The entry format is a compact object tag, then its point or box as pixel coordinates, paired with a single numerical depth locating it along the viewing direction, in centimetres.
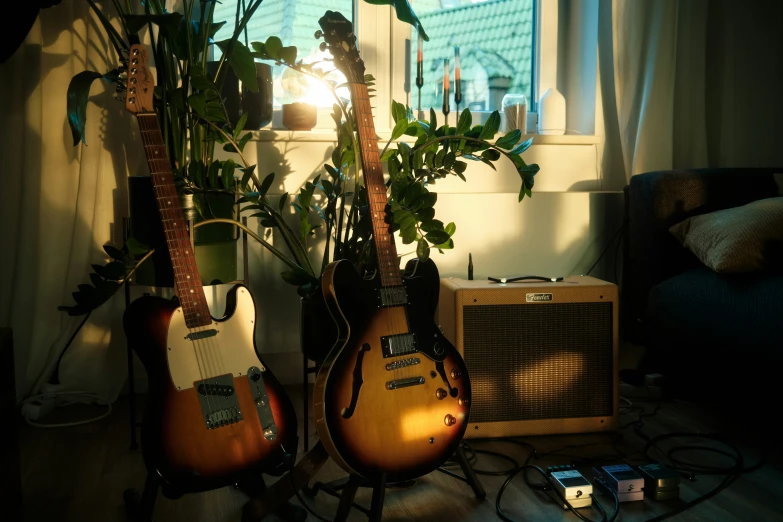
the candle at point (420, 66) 209
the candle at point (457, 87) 208
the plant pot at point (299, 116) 212
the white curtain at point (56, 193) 192
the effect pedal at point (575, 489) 137
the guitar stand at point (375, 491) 123
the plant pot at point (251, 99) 197
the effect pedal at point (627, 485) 139
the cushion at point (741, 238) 166
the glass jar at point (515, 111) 236
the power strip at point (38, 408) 187
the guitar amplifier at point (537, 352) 172
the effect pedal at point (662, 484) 140
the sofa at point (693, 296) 159
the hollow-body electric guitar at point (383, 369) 125
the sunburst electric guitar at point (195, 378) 124
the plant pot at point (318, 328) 158
